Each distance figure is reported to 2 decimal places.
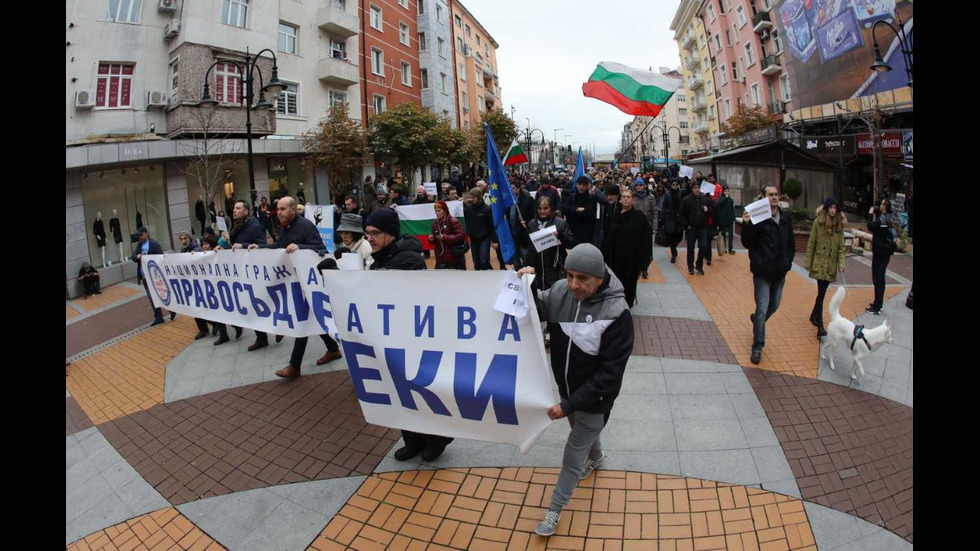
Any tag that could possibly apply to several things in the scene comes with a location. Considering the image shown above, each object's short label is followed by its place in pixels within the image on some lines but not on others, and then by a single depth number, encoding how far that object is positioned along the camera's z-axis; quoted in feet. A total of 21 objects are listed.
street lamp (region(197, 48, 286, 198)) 39.93
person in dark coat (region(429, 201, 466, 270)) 24.77
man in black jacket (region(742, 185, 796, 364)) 18.56
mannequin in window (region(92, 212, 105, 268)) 49.70
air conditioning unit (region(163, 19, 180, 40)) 59.06
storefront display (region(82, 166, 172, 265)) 49.98
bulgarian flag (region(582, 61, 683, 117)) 28.43
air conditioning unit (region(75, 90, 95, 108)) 50.90
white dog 16.42
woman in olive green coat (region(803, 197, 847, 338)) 20.11
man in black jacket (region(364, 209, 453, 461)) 13.15
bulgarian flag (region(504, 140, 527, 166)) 52.08
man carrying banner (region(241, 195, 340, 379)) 18.67
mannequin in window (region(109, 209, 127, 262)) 51.29
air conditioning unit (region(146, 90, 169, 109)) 57.11
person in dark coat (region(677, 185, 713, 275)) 32.73
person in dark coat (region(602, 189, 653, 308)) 22.77
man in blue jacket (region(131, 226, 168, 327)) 28.58
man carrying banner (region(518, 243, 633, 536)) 9.39
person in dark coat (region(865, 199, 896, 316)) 23.16
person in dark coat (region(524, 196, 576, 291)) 19.47
